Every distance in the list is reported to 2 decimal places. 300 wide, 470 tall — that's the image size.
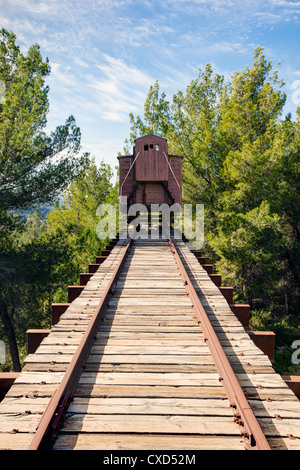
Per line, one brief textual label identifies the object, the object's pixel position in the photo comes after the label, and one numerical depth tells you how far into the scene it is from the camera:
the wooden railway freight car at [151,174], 15.44
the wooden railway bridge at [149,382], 2.44
